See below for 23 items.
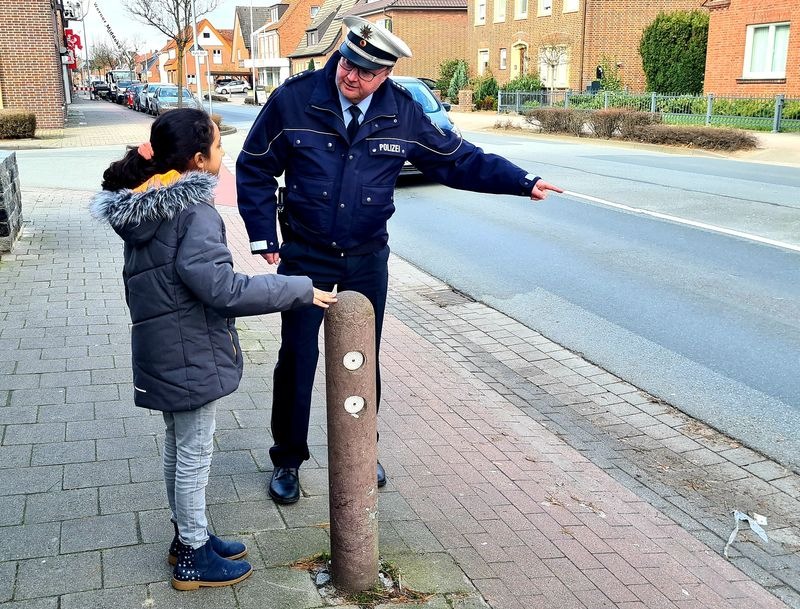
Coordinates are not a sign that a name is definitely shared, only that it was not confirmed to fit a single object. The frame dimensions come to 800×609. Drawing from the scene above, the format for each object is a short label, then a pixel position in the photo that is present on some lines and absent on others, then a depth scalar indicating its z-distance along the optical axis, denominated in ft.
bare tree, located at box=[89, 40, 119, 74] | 373.81
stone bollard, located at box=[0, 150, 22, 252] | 27.94
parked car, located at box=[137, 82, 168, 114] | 145.07
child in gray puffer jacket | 9.29
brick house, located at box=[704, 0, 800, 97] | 87.76
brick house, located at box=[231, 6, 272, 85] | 361.51
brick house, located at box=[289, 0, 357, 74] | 233.96
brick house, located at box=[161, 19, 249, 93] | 374.22
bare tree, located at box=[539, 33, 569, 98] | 123.13
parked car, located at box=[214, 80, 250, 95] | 318.65
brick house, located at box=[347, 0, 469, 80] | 185.37
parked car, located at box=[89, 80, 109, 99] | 257.65
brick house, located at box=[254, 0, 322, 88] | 302.25
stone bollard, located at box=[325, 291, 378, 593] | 9.66
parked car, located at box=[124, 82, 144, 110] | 169.17
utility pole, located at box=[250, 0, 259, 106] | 293.64
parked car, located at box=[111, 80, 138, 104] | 203.88
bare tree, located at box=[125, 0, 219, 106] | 120.26
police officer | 11.63
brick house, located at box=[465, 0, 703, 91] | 122.11
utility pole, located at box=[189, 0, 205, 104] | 102.32
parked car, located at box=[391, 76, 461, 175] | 49.08
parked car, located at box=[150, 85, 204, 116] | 130.31
